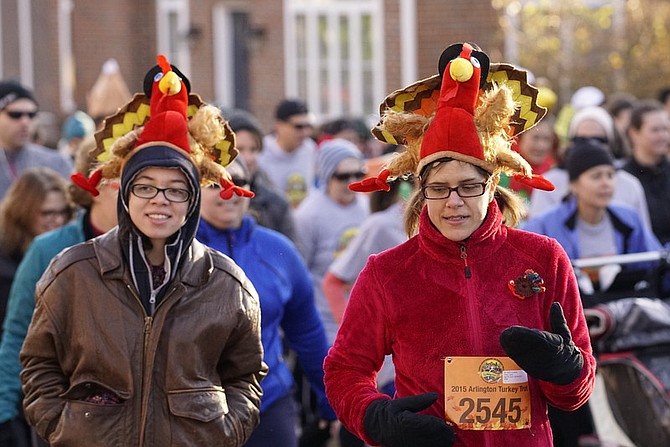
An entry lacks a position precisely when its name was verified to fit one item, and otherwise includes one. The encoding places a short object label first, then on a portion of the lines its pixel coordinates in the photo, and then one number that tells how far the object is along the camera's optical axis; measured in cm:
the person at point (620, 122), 1801
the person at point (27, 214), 1134
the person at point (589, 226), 1204
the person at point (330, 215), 1433
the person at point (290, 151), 1962
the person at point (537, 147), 1802
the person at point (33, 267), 889
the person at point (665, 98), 2446
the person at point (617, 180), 1448
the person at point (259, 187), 1272
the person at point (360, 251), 1203
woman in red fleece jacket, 685
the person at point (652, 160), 1586
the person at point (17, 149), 1636
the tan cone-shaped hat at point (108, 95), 2507
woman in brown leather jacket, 730
